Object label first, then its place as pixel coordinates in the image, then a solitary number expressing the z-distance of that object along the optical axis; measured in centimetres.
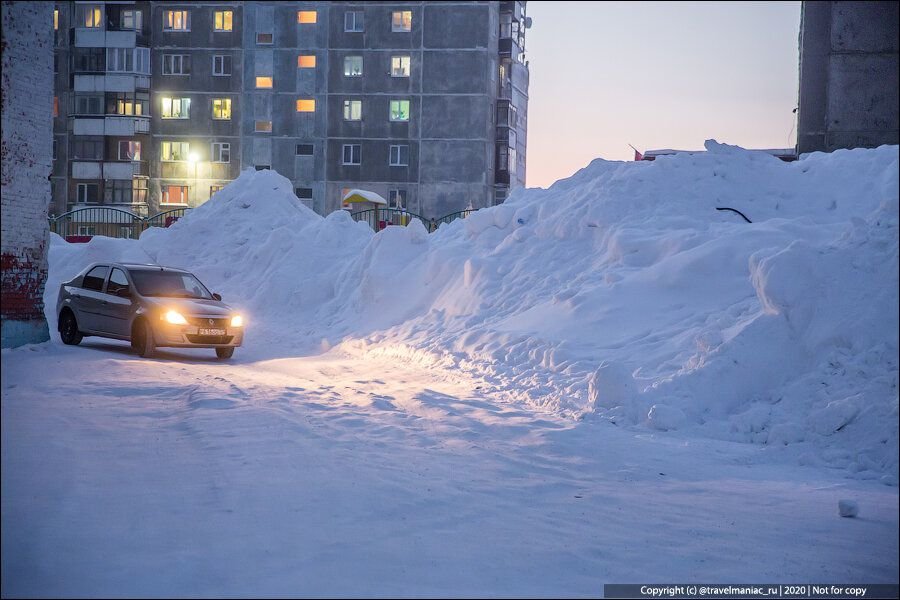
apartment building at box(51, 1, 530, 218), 5319
